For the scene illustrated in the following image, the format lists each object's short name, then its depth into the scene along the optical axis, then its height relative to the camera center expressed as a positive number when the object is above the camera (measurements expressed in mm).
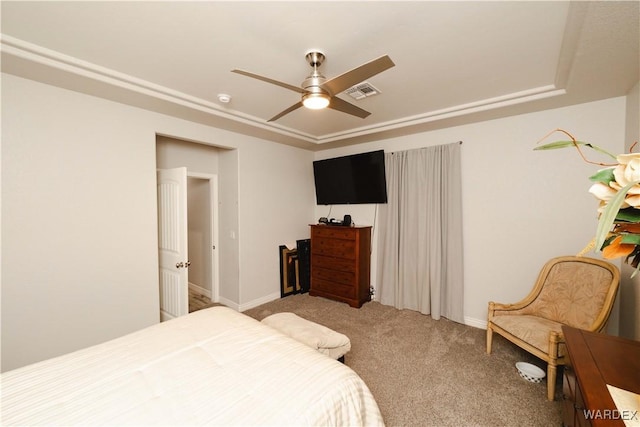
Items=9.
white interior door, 2783 -345
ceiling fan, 1452 +844
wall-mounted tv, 3770 +513
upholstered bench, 1899 -990
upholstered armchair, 1916 -906
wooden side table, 900 -719
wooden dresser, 3715 -828
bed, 993 -801
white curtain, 3229 -342
